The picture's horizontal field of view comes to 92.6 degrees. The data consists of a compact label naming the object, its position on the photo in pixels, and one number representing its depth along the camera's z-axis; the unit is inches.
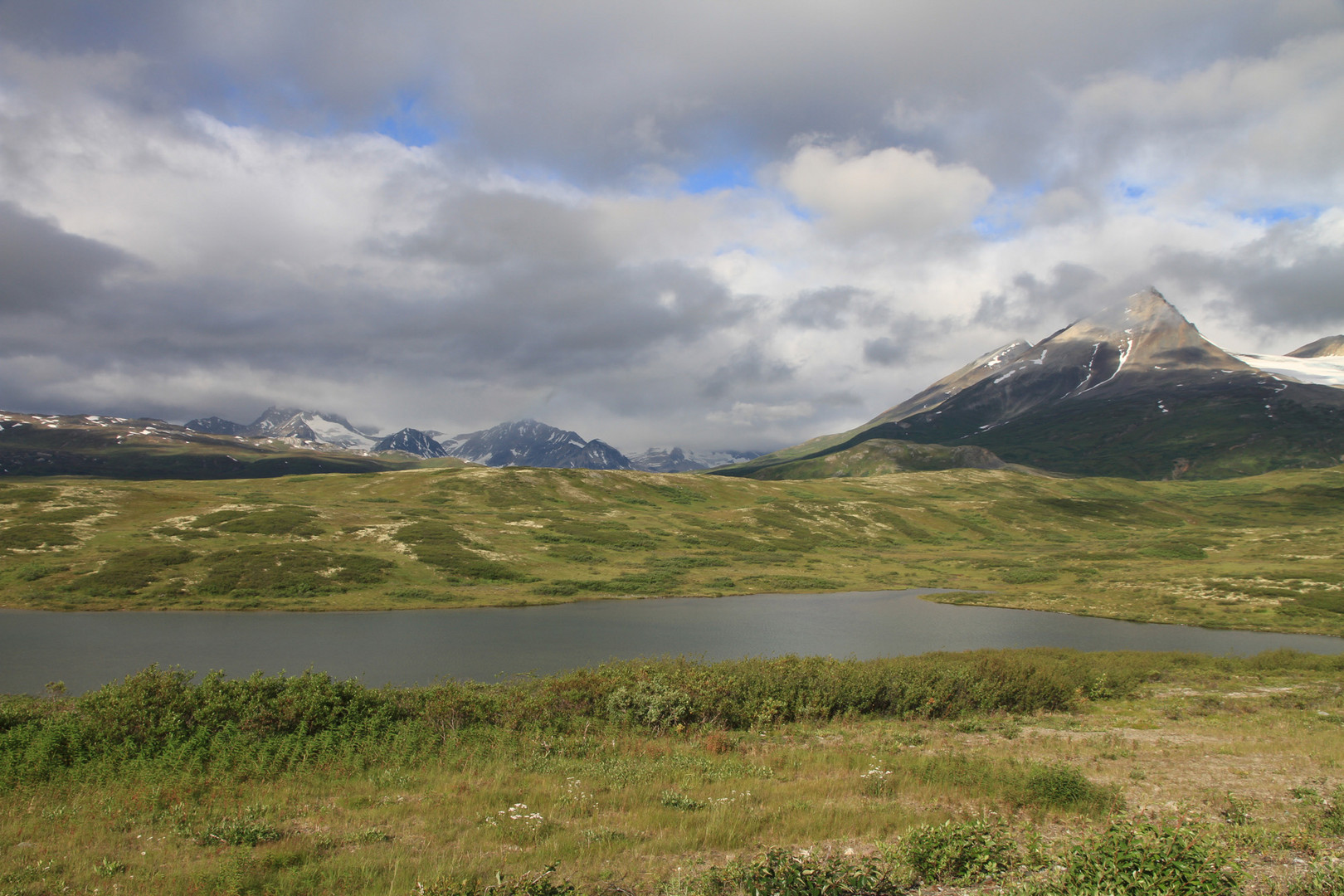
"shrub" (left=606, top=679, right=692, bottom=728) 934.4
